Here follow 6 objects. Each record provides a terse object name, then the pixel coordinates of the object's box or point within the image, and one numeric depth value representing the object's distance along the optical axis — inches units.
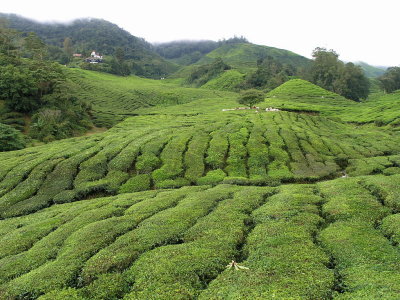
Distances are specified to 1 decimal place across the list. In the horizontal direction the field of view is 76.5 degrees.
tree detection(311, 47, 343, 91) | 5757.9
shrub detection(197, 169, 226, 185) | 1189.1
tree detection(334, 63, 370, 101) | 5369.1
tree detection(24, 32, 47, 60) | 3926.2
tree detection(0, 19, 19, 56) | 3385.8
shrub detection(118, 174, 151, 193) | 1143.6
